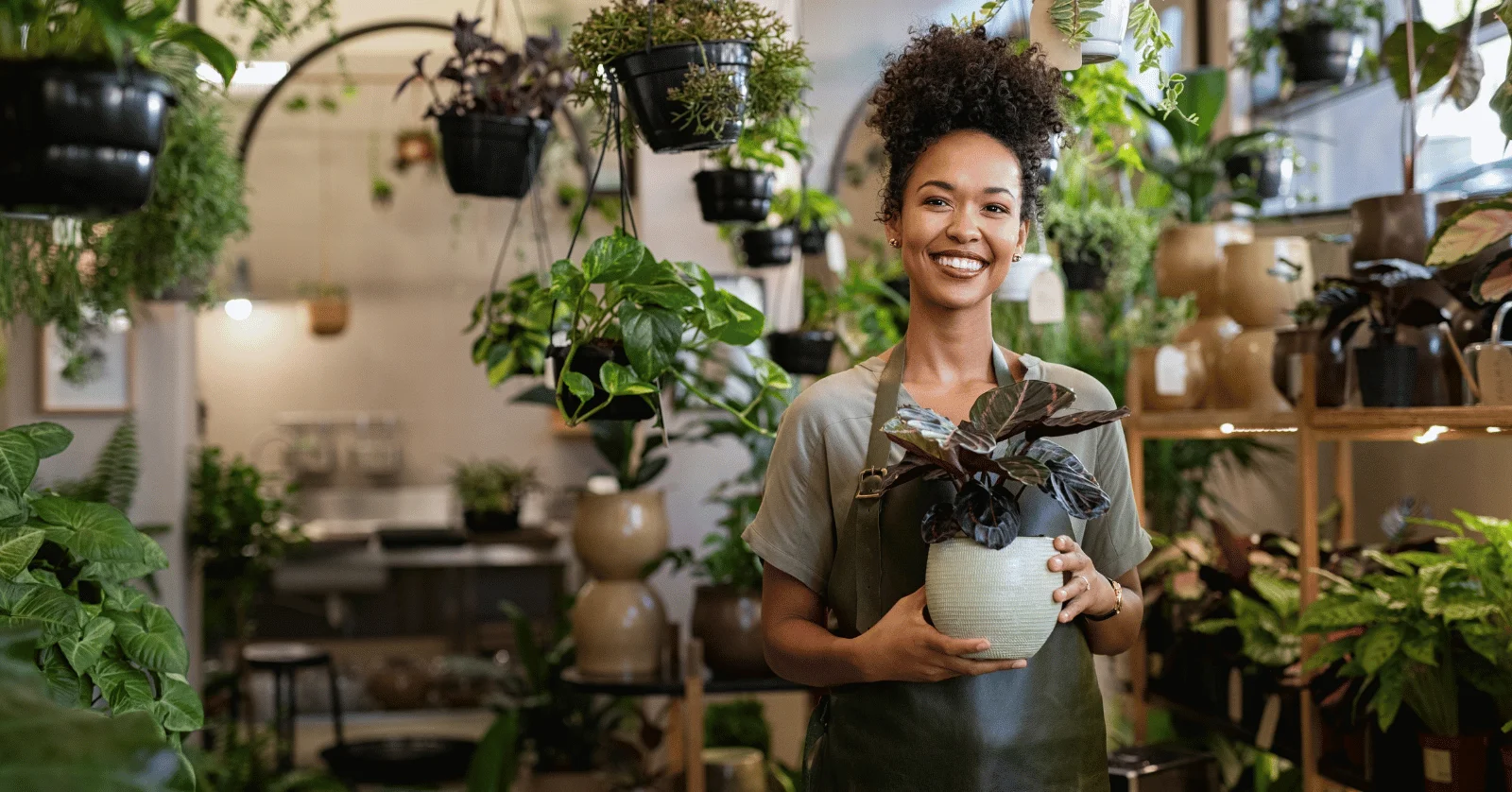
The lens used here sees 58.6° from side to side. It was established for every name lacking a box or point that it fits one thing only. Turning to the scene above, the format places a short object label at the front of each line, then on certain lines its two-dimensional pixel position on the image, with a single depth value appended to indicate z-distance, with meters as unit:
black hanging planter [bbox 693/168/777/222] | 2.73
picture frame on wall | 4.51
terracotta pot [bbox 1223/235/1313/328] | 2.85
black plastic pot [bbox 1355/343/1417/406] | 2.23
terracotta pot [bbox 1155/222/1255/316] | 3.03
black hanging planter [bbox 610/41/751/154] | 1.96
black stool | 4.91
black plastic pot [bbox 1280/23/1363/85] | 3.54
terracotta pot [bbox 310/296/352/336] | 7.54
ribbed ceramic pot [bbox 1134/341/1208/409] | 2.97
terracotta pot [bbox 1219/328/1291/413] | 2.83
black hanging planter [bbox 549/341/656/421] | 2.05
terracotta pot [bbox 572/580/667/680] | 3.21
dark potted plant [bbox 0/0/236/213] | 1.33
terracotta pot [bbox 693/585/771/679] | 3.20
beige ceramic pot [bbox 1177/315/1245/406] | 2.99
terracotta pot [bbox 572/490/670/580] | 3.22
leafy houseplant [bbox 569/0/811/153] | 1.95
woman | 1.38
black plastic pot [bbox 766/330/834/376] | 3.13
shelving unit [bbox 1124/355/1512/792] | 2.10
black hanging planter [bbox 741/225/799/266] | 3.27
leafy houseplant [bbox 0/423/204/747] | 1.77
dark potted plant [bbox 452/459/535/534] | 6.40
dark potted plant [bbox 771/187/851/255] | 3.27
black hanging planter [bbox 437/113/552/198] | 2.54
